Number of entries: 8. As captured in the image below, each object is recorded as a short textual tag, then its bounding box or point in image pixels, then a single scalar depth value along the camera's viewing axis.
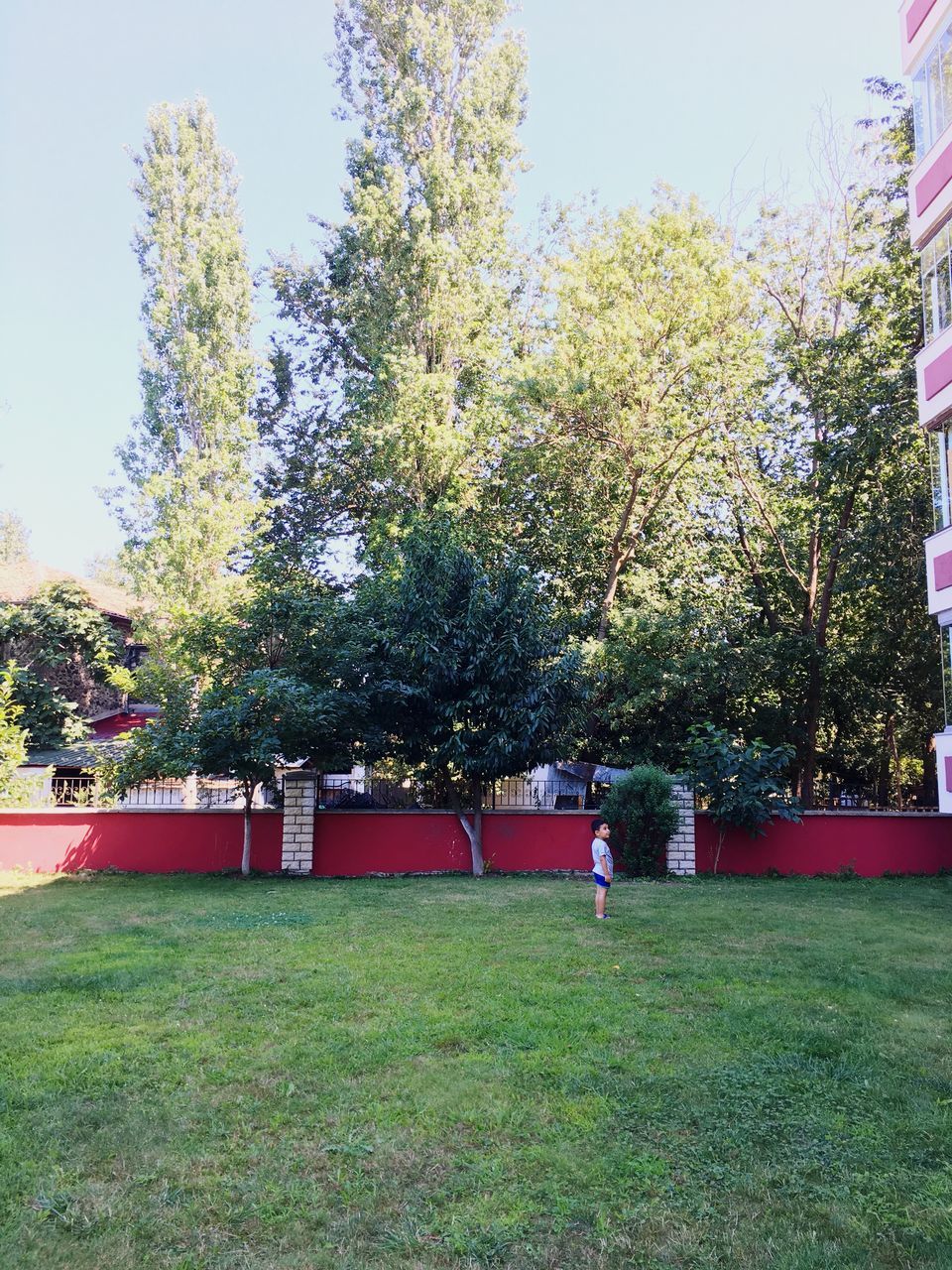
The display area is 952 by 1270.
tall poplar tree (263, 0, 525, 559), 21.38
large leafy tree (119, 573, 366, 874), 14.36
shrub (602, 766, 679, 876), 15.22
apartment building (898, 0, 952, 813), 13.13
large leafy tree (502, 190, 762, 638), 19.73
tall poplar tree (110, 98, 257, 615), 21.55
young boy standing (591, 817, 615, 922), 10.56
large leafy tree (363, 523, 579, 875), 15.35
